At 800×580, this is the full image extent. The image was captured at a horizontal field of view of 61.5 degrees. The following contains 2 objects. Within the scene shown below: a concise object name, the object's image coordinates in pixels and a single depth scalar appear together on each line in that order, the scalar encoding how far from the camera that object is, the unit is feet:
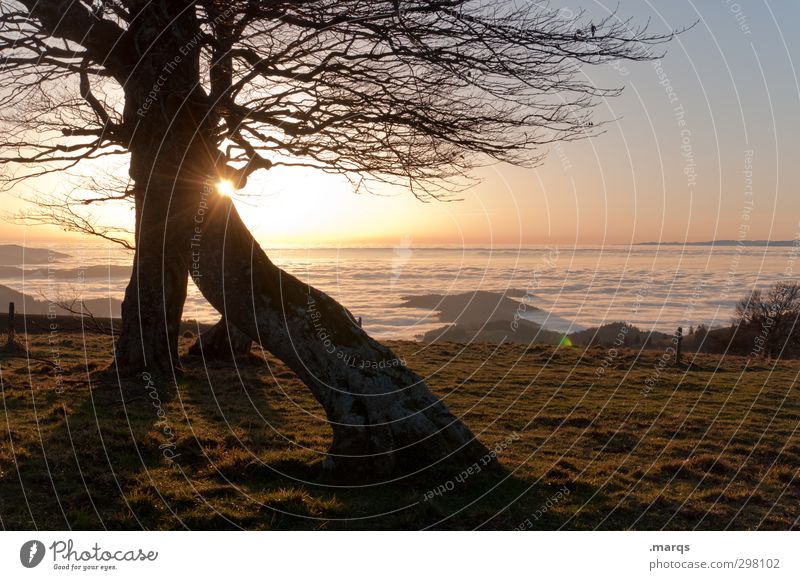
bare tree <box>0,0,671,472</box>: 31.53
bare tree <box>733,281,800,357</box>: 126.31
